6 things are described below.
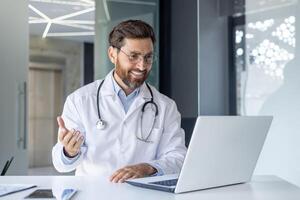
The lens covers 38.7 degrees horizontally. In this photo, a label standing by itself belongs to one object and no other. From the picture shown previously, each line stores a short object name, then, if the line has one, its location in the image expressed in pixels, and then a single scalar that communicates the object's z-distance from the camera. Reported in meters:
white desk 1.19
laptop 1.17
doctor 1.77
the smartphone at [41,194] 1.17
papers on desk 1.23
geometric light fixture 5.84
